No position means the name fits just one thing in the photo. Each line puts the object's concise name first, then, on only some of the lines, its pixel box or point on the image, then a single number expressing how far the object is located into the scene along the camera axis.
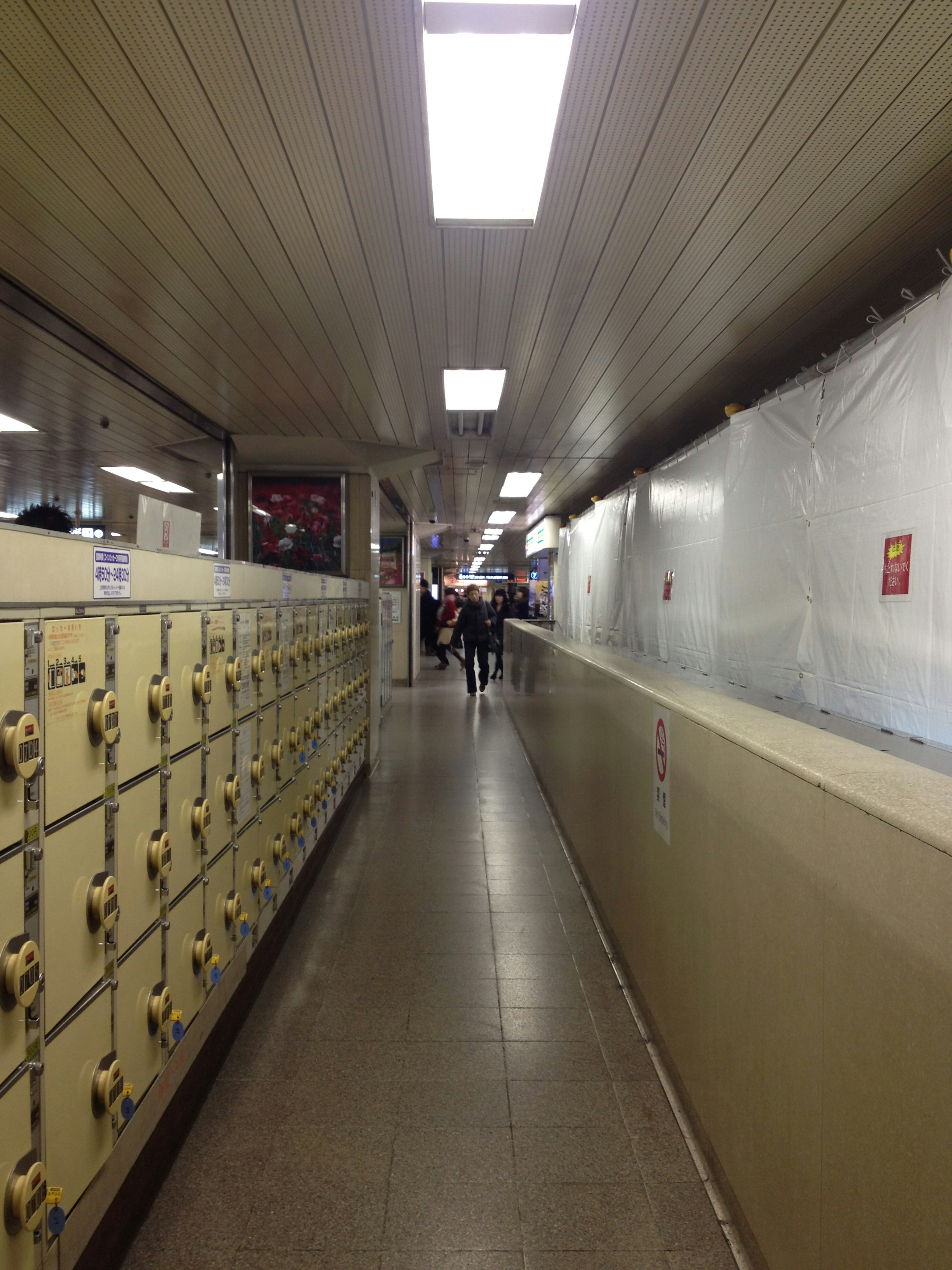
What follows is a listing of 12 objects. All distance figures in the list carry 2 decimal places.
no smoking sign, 2.46
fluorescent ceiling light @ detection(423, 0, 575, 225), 1.76
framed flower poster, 6.26
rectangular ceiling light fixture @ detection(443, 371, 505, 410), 4.32
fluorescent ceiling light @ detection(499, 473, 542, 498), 7.82
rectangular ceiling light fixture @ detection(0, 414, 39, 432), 5.18
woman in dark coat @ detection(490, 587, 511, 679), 14.95
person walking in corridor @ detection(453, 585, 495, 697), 11.50
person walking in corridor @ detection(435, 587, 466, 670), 16.19
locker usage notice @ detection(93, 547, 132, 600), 1.67
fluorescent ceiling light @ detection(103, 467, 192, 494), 6.96
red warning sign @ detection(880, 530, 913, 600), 2.39
